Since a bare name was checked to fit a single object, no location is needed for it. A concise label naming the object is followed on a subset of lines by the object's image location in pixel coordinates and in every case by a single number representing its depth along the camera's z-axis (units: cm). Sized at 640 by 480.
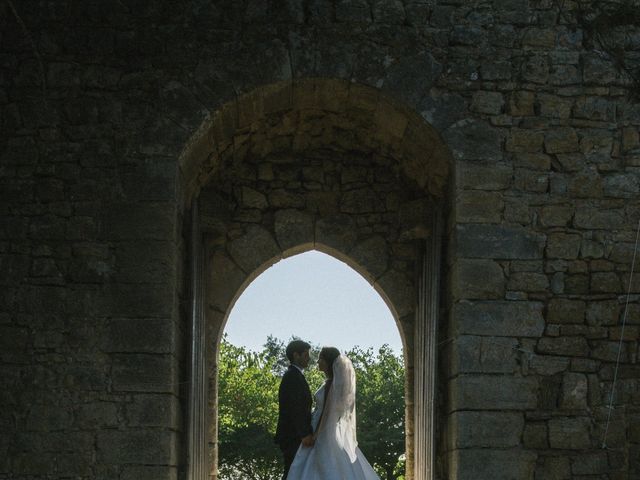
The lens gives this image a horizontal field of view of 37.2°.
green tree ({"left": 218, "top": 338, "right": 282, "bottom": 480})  2289
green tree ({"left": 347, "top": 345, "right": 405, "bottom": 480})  2333
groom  717
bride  718
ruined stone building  601
